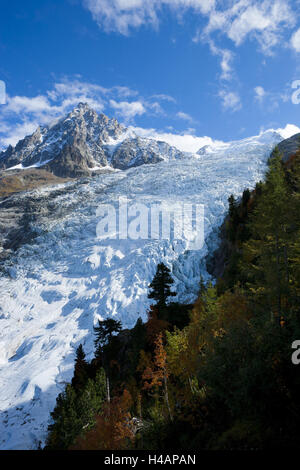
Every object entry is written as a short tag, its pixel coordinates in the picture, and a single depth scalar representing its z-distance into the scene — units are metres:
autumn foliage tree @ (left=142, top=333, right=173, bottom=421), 16.44
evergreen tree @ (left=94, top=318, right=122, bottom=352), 26.72
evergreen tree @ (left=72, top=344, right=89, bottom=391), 27.05
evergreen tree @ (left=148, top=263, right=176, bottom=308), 26.69
